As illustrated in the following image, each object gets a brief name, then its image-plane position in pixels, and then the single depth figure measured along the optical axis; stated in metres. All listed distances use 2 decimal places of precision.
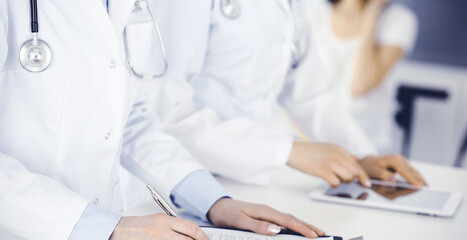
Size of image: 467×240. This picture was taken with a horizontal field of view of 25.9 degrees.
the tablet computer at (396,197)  1.70
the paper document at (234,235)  1.50
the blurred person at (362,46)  3.34
